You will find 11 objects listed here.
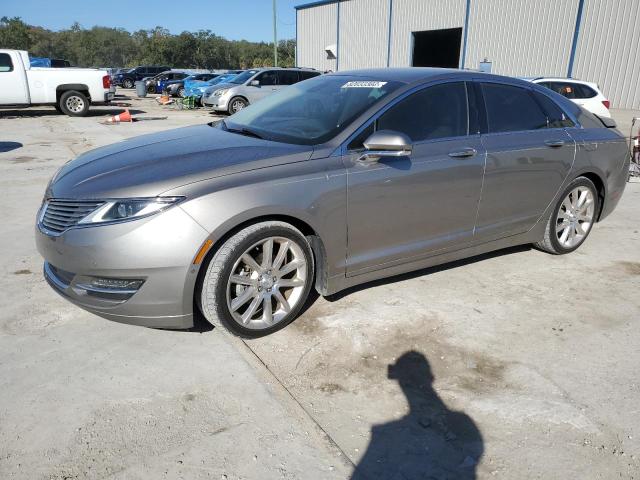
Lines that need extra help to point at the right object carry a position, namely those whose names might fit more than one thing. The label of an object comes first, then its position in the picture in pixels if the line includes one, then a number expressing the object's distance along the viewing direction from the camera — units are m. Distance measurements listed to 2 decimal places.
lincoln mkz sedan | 2.82
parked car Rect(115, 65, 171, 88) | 37.94
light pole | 37.59
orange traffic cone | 15.20
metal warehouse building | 19.39
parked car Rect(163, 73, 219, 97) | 25.74
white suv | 11.56
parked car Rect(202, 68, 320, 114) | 16.89
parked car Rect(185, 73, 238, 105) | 21.57
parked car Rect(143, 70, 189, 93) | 30.70
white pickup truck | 15.03
